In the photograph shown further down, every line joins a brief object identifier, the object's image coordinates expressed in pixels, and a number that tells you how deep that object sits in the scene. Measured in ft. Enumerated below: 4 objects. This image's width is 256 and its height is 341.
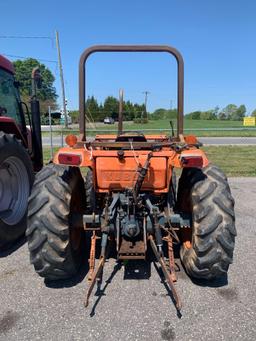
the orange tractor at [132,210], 9.86
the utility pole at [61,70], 91.97
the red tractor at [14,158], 13.43
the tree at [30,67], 229.25
